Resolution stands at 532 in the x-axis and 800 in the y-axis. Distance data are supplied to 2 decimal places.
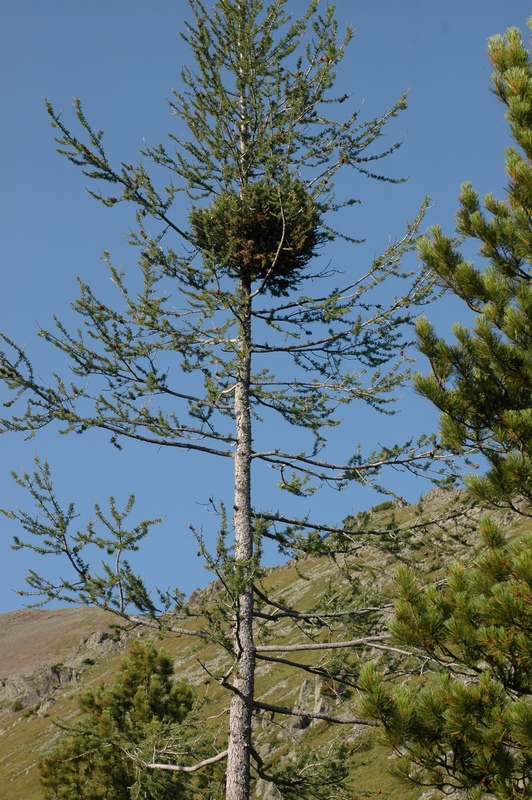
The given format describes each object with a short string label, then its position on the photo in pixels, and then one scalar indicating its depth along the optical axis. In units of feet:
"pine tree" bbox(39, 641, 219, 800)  137.39
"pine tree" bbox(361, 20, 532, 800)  47.52
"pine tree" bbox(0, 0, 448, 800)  63.10
